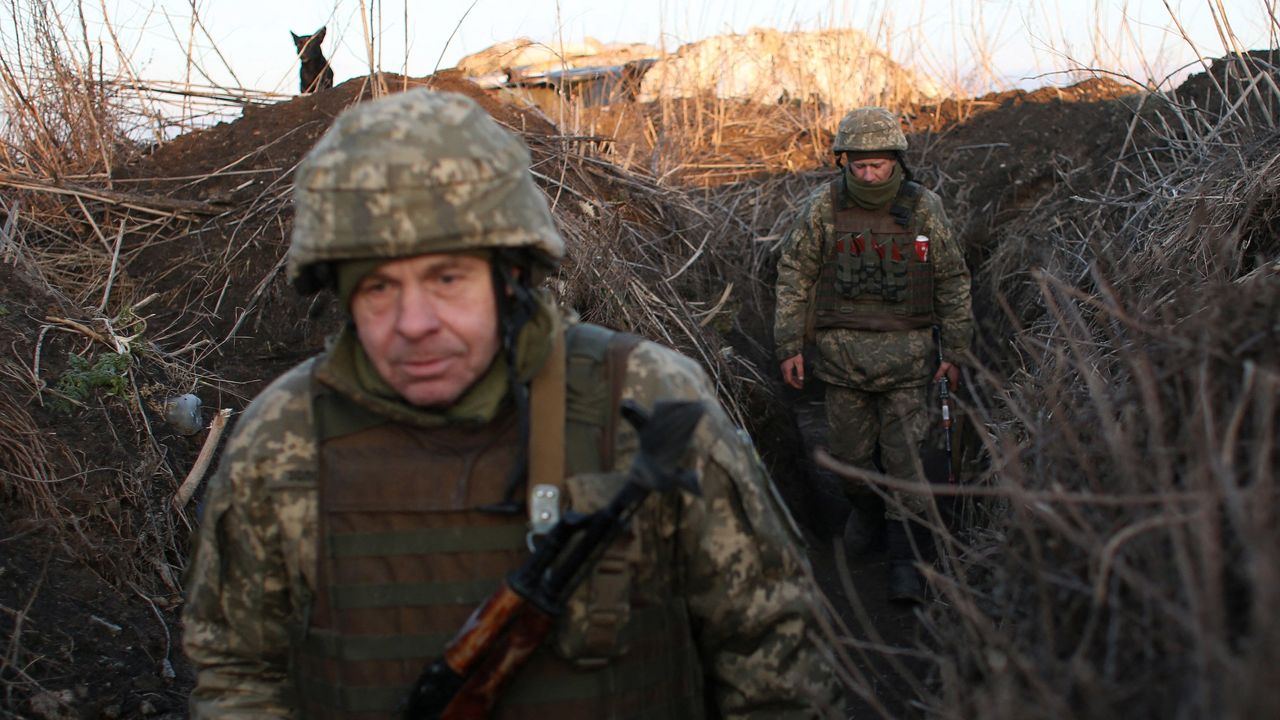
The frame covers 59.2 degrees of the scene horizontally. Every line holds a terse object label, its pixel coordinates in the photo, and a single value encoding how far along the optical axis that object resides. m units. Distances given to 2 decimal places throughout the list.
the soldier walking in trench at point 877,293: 5.64
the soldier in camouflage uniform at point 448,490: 1.83
